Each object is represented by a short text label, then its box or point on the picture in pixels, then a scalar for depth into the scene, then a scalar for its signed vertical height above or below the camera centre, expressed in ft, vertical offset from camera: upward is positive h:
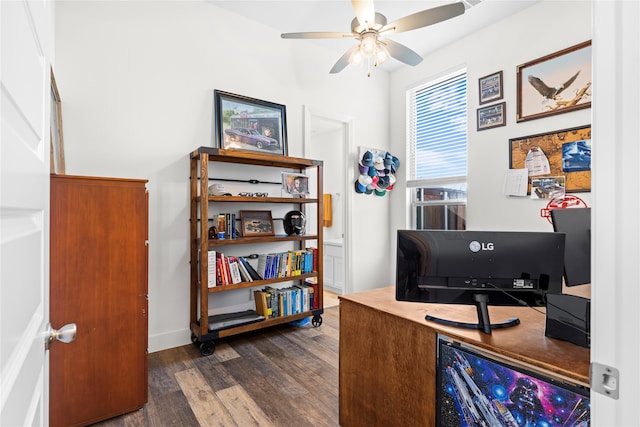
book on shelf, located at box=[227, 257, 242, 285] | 9.86 -1.73
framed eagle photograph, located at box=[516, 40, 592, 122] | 9.66 +4.05
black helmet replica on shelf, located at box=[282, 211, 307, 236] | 11.31 -0.34
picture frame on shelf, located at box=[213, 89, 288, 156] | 10.71 +3.07
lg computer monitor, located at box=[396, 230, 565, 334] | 4.27 -0.75
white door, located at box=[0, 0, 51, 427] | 1.40 +0.04
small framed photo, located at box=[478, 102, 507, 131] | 11.56 +3.50
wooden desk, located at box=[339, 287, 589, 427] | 3.72 -1.87
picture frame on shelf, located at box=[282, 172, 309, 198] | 11.01 +1.00
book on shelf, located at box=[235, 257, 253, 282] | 10.20 -1.83
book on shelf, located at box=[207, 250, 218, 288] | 9.29 -1.61
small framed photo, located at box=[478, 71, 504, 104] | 11.65 +4.55
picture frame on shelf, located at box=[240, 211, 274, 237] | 10.60 -0.32
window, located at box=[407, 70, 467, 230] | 13.23 +2.64
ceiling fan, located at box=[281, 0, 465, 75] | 7.50 +4.55
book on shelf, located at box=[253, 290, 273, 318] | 10.44 -2.95
